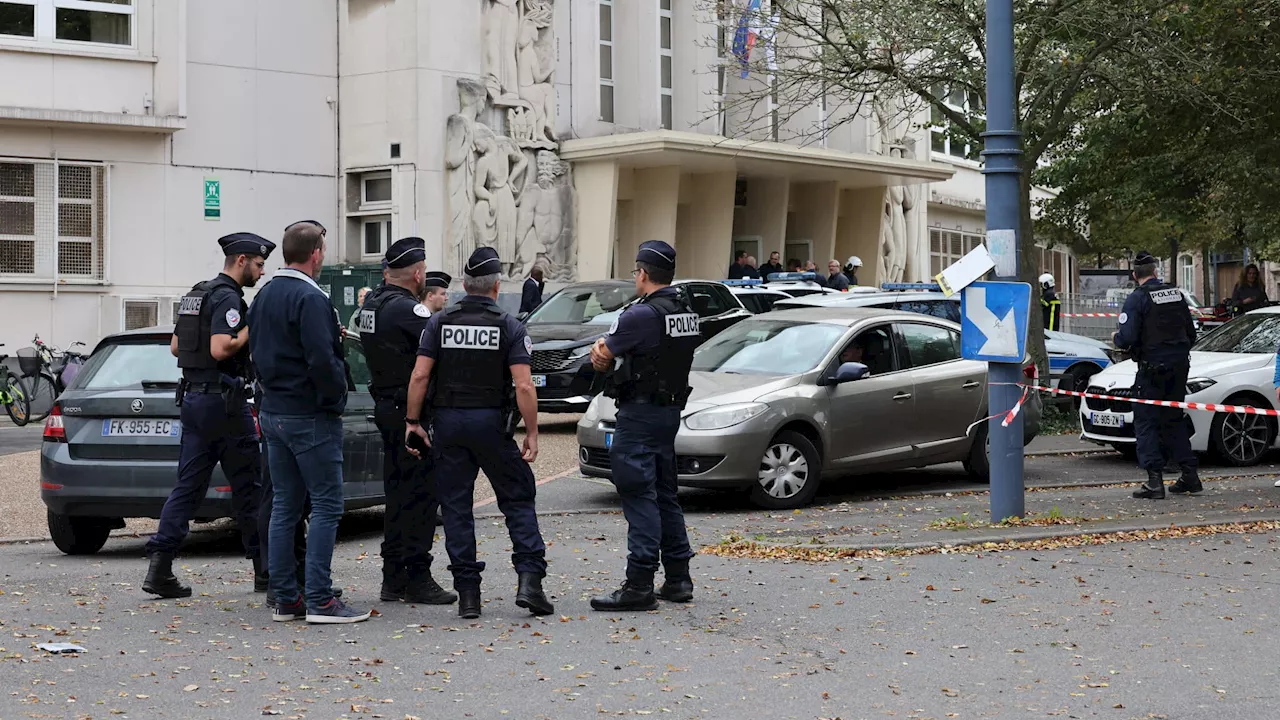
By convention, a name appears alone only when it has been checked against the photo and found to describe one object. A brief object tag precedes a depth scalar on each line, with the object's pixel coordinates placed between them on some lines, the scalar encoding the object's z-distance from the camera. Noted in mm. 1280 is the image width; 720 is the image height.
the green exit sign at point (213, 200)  28469
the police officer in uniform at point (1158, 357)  13109
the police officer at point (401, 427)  8477
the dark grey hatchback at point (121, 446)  10102
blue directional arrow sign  11016
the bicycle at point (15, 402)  21938
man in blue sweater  7914
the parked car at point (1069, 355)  20531
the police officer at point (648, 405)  8227
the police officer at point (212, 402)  8648
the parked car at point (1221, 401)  15594
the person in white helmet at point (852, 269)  30656
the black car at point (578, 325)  18281
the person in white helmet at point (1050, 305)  28484
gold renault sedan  12375
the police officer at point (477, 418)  8016
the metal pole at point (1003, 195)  11117
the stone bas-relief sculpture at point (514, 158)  29516
